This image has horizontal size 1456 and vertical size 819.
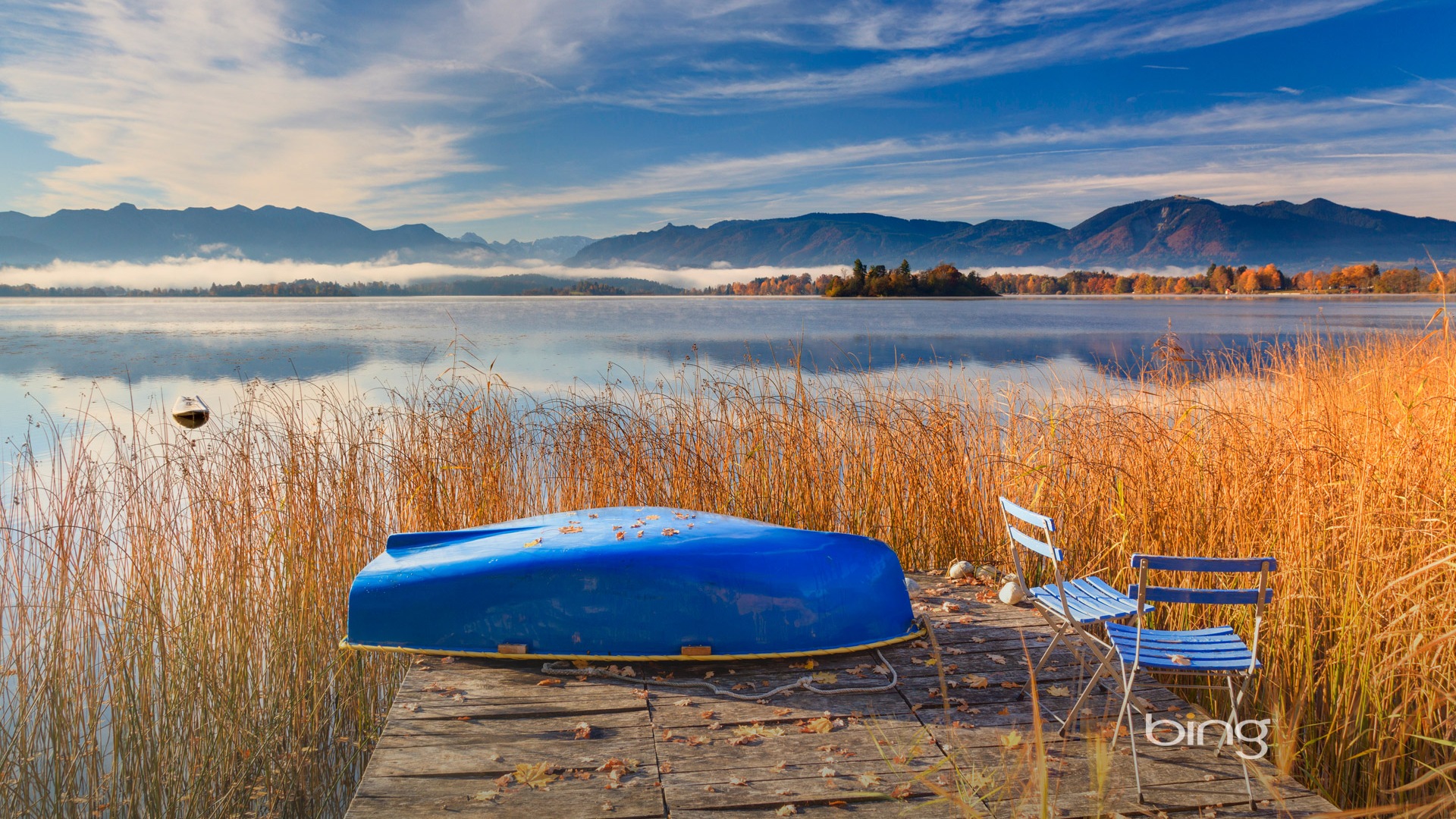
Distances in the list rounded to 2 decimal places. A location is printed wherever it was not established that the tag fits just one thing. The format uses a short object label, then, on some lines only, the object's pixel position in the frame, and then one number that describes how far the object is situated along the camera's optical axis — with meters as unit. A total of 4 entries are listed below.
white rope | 3.11
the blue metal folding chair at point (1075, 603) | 2.60
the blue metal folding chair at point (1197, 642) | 2.35
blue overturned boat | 3.30
